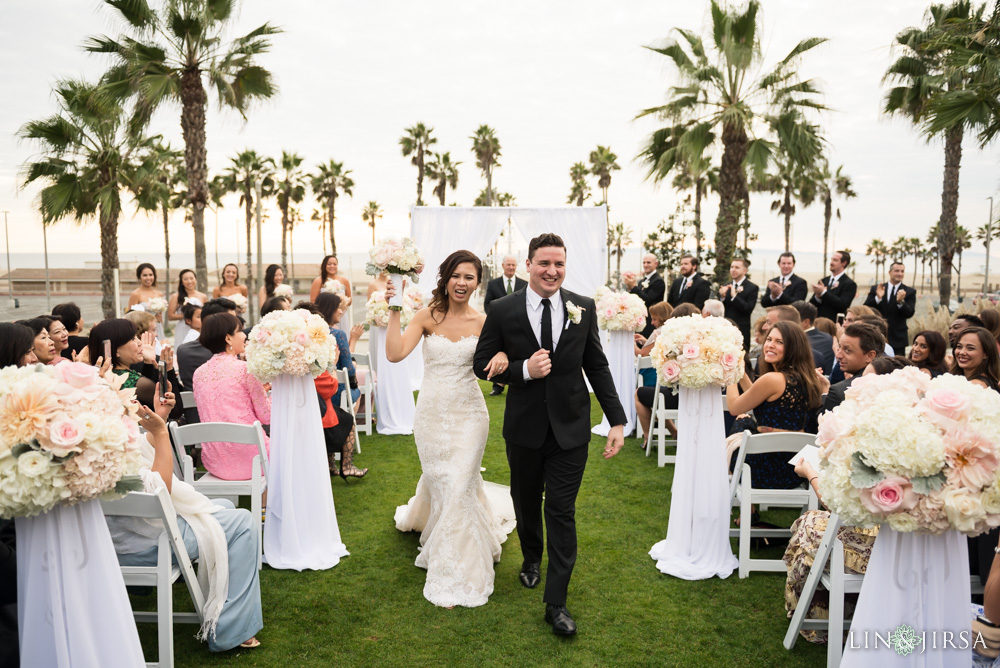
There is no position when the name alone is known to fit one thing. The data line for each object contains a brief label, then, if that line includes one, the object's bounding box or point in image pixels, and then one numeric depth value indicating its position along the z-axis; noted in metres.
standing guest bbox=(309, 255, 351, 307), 10.45
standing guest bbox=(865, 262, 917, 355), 10.27
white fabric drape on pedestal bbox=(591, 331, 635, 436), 8.85
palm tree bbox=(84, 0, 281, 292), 13.23
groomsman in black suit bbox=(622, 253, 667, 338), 11.05
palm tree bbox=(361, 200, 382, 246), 66.06
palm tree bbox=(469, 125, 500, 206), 48.91
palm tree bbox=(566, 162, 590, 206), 55.19
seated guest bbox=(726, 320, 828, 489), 4.96
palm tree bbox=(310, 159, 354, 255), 48.88
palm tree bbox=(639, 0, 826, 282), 14.27
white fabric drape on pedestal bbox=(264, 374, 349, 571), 4.84
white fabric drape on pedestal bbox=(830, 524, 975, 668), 2.50
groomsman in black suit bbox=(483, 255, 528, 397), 11.23
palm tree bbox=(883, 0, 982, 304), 15.50
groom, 3.89
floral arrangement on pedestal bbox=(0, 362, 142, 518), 2.33
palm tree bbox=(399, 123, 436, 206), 44.84
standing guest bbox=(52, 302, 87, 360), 6.57
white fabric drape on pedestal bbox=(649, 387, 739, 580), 4.78
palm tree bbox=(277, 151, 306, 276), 43.97
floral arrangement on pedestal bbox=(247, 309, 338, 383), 4.76
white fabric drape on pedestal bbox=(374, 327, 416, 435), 8.95
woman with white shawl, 3.42
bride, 4.38
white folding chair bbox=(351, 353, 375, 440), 8.67
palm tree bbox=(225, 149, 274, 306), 41.81
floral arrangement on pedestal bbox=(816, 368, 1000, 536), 2.33
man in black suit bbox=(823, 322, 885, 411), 5.02
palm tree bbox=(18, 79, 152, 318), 14.61
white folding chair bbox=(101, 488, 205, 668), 3.14
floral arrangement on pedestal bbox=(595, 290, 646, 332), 8.47
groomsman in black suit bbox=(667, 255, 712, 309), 10.77
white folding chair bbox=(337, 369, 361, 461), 7.46
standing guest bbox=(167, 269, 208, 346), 9.80
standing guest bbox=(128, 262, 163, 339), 10.23
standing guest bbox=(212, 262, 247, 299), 10.69
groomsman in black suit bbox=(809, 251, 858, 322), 10.14
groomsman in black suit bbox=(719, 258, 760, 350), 10.28
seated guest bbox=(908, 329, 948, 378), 5.15
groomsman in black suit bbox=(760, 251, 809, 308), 10.39
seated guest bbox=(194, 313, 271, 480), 4.97
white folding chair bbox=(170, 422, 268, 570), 4.49
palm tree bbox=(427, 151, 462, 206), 48.16
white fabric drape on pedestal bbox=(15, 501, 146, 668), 2.53
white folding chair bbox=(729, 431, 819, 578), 4.46
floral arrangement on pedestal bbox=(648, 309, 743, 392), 4.79
